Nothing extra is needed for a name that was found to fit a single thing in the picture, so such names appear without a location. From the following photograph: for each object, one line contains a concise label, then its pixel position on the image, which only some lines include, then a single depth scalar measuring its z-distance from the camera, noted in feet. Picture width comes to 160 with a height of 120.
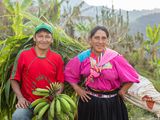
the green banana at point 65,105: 10.76
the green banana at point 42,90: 10.80
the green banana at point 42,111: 10.78
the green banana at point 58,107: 10.54
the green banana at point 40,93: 10.92
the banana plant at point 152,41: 38.39
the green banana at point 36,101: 11.03
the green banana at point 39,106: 10.94
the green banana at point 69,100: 11.07
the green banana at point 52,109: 10.62
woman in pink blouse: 11.51
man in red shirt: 11.32
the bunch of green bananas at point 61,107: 10.67
